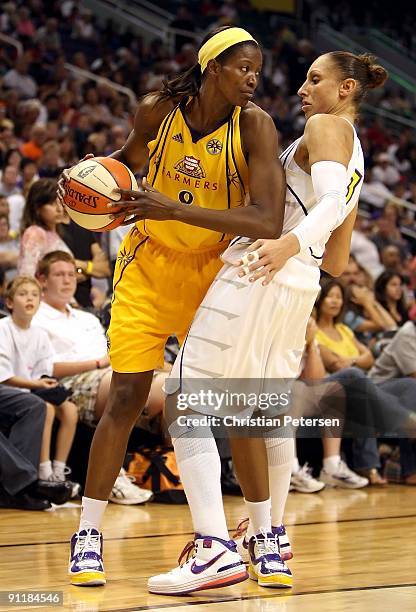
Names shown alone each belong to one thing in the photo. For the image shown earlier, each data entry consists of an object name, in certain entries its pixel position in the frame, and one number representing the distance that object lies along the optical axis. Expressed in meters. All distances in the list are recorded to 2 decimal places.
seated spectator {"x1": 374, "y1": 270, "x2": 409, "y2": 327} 17.09
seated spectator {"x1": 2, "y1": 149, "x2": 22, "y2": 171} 19.53
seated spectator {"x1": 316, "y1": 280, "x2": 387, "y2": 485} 13.87
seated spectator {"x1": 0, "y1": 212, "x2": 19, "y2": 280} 15.17
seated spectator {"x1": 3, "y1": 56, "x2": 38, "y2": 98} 26.56
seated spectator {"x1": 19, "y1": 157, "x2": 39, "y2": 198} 19.08
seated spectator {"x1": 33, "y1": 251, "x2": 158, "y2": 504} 12.27
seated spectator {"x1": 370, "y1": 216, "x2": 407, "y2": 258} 23.97
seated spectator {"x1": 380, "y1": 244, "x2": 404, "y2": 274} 21.50
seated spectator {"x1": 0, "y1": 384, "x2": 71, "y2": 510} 10.98
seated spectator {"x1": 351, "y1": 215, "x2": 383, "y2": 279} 22.45
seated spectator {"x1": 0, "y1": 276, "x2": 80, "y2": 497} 11.64
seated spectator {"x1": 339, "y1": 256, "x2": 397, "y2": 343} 16.66
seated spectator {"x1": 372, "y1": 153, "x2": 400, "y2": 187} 32.19
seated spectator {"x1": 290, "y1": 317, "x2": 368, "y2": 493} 13.53
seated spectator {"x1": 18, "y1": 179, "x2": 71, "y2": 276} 13.30
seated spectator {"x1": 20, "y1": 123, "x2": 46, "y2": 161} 21.98
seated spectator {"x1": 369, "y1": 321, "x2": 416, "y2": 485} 14.18
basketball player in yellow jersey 7.20
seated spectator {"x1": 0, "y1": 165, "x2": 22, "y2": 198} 18.97
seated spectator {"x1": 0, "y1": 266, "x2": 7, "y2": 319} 12.65
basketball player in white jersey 7.05
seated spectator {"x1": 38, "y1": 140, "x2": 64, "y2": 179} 19.80
